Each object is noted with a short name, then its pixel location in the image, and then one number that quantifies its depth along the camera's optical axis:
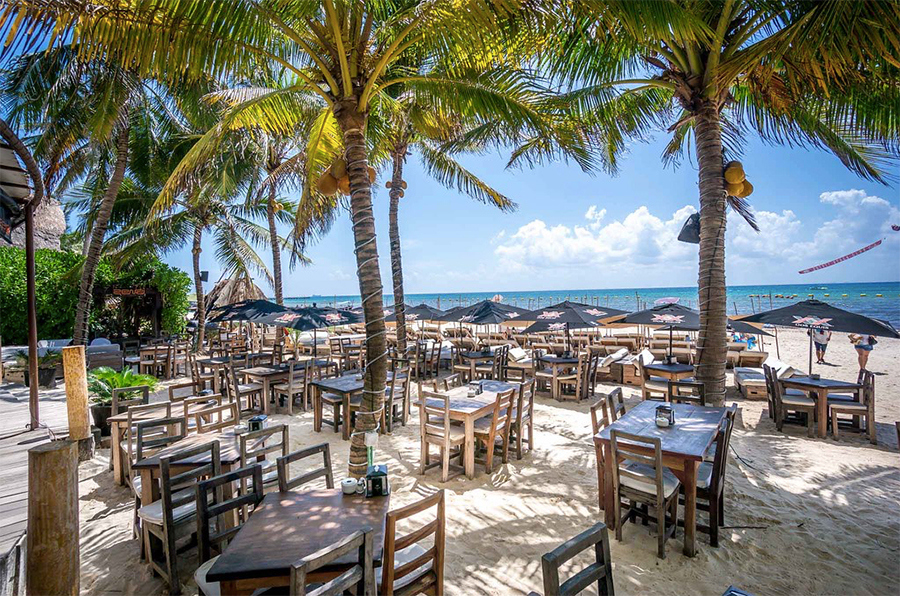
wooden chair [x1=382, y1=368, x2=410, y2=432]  6.93
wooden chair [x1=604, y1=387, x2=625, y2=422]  4.74
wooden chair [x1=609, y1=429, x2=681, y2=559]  3.44
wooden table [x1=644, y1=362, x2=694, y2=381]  7.99
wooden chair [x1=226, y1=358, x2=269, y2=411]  7.13
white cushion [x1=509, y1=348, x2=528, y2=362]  11.53
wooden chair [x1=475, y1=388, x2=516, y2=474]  5.23
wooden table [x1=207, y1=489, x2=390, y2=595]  2.08
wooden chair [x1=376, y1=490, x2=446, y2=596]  2.22
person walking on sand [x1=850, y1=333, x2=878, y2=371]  10.59
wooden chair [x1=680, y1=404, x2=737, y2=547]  3.62
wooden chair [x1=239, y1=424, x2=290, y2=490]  3.46
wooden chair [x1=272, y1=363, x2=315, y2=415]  7.98
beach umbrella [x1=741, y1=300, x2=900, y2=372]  6.21
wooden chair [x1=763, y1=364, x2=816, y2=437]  6.52
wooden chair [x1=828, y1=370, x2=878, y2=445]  6.19
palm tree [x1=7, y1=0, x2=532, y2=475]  3.45
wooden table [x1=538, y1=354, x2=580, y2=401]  9.07
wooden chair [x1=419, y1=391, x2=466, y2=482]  5.03
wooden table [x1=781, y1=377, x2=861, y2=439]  6.43
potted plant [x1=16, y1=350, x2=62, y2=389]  9.37
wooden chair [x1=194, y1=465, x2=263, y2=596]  2.53
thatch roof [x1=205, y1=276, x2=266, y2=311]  20.52
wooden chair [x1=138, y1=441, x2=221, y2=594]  2.94
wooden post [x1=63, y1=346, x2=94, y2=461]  4.92
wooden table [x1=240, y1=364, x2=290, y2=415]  7.83
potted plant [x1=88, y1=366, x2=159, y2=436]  6.32
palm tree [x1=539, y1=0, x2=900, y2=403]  3.67
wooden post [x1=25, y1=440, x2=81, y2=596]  2.14
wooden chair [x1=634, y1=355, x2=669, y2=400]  7.91
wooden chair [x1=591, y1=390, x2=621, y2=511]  4.14
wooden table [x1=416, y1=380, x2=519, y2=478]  5.10
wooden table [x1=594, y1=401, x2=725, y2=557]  3.46
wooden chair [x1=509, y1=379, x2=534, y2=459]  5.73
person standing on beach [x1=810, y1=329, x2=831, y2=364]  13.17
